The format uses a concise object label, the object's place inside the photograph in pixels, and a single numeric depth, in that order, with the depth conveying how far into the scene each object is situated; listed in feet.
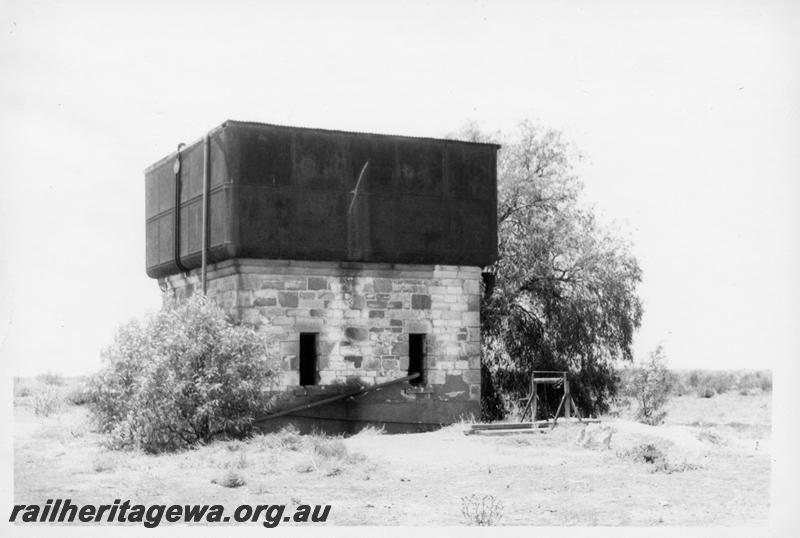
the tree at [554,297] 88.02
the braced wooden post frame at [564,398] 70.87
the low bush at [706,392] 128.47
